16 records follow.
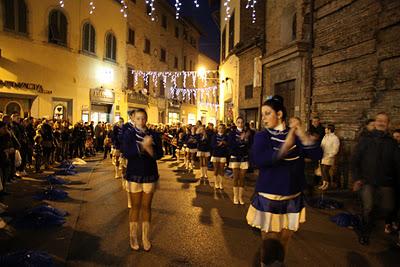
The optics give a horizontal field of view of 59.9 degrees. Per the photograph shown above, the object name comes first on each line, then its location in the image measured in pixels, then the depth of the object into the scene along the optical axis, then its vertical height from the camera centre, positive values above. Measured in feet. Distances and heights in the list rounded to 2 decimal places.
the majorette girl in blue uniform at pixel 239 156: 27.86 -2.36
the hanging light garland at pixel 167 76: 103.08 +17.34
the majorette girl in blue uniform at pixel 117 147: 35.03 -2.29
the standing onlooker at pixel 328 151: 35.26 -2.28
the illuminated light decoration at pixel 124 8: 91.22 +30.84
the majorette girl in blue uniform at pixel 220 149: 32.89 -2.17
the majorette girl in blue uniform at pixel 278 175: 11.82 -1.63
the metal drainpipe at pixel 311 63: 43.52 +8.27
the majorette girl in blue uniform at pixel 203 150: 39.78 -2.83
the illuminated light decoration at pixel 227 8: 80.98 +27.99
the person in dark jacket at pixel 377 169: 18.38 -2.10
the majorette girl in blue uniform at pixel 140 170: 16.55 -2.24
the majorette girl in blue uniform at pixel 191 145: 46.53 -2.69
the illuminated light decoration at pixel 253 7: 65.05 +22.41
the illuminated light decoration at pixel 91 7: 78.08 +26.29
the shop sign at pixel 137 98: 98.98 +7.78
